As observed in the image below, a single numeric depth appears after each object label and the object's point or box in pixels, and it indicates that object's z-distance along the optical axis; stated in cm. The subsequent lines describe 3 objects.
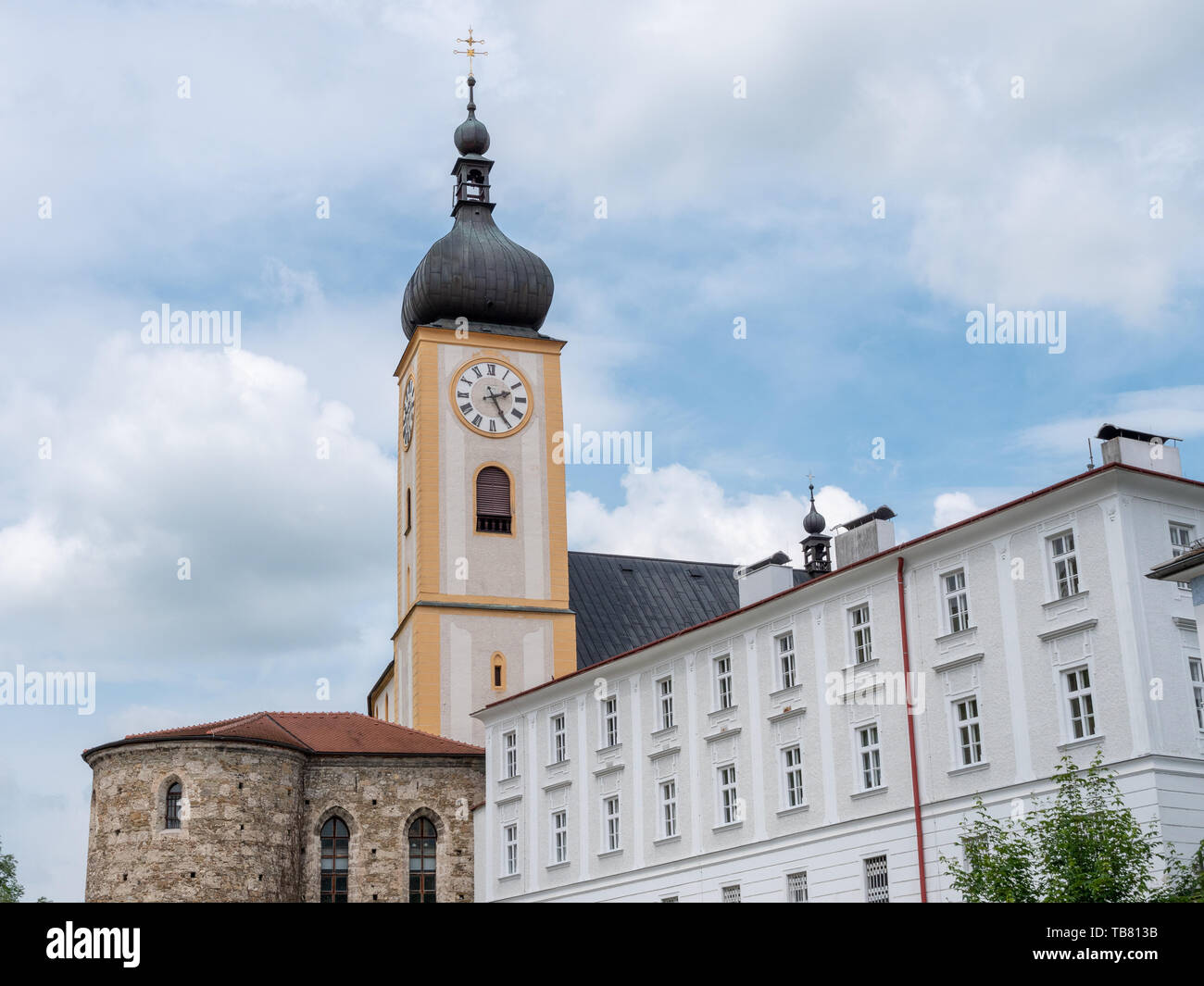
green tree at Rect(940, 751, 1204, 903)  2375
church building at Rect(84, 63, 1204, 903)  2975
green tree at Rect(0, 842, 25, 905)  5572
